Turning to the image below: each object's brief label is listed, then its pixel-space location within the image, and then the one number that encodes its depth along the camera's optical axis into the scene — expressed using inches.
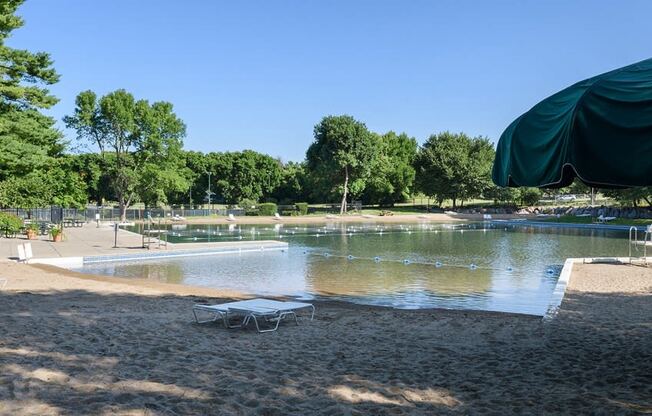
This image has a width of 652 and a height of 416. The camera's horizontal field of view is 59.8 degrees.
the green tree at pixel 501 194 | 2380.2
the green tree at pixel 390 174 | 2551.7
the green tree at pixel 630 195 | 1503.1
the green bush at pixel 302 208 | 2266.2
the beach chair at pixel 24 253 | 641.6
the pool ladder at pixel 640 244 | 679.9
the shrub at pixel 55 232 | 941.2
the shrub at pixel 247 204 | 2275.2
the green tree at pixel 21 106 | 673.6
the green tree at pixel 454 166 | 2397.9
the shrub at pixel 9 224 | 993.7
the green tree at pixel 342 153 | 2335.1
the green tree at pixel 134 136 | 1849.2
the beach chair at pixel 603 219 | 1660.2
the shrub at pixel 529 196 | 2449.6
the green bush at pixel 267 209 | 2187.5
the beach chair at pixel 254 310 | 313.9
